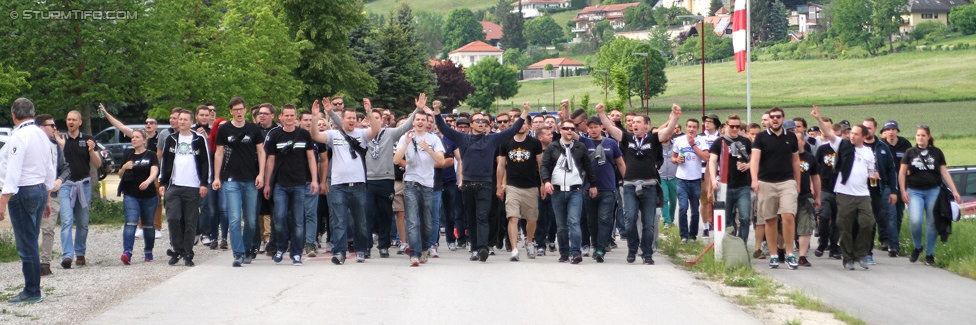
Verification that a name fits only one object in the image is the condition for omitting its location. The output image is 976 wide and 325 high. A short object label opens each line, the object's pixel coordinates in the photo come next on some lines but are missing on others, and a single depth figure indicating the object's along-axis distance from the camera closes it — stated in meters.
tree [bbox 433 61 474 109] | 94.50
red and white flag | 31.16
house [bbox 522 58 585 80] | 190.62
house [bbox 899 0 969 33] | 165.88
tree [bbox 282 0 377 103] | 51.72
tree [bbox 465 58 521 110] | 141.75
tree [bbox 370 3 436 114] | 64.56
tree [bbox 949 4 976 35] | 142.88
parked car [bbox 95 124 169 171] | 40.06
